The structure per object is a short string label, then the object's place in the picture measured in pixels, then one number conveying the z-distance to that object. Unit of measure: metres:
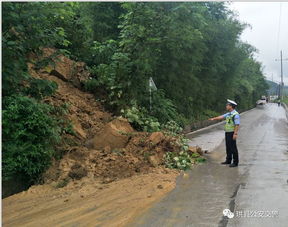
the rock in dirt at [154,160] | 7.35
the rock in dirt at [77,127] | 8.36
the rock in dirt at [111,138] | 8.02
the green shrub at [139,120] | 9.99
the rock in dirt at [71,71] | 11.02
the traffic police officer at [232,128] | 7.75
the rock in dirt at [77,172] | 6.55
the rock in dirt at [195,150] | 8.96
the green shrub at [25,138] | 5.84
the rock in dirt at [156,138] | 8.14
